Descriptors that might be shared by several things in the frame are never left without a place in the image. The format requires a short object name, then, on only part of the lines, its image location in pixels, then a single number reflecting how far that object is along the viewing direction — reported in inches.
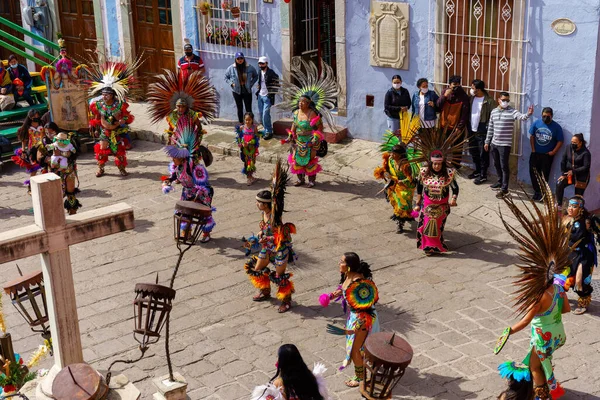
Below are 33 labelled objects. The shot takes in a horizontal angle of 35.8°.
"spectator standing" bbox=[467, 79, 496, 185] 548.7
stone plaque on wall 588.1
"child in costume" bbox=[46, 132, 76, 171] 522.0
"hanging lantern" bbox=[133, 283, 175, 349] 253.4
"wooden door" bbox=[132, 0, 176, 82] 730.2
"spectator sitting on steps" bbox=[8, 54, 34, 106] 705.0
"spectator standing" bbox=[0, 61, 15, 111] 697.6
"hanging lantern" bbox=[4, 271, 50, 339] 260.5
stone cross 227.5
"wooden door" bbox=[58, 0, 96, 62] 779.4
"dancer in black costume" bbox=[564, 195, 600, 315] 390.0
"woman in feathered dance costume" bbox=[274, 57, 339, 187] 565.3
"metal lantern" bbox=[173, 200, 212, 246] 266.8
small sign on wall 509.4
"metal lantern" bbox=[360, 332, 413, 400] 271.9
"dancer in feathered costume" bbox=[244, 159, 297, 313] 406.6
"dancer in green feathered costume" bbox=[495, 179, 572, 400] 308.2
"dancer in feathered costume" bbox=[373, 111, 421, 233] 490.1
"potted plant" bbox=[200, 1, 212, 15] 684.7
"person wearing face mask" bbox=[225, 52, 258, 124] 661.3
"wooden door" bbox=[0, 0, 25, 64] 834.8
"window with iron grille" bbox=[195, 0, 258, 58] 672.4
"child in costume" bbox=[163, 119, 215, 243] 488.1
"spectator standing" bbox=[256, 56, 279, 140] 651.5
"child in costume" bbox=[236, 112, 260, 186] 577.3
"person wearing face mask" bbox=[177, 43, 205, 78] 683.4
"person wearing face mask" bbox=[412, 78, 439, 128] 566.3
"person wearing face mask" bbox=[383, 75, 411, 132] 582.2
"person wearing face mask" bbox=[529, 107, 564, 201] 519.5
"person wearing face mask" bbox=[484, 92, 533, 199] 532.1
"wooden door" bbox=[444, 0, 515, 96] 544.7
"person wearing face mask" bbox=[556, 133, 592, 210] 498.9
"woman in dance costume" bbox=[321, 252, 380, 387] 345.7
